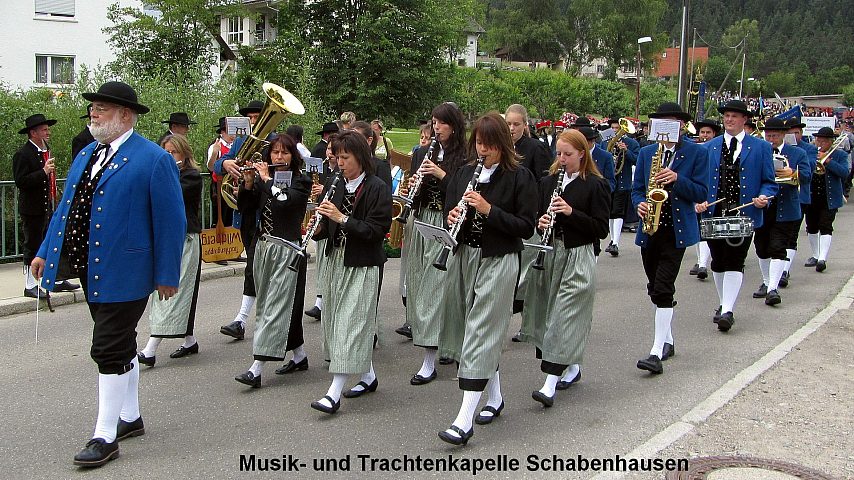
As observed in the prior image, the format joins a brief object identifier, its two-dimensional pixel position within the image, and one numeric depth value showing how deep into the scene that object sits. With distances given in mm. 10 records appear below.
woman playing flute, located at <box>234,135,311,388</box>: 6203
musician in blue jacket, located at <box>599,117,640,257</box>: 14008
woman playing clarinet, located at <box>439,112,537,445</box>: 5133
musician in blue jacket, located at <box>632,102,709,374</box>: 6852
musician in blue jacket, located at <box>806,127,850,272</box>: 11422
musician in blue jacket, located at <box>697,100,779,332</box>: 8133
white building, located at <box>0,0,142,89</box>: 36000
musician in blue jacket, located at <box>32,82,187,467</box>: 4797
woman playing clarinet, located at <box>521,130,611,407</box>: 5930
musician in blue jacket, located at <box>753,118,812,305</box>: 9516
